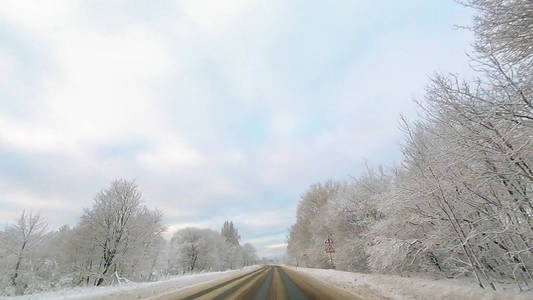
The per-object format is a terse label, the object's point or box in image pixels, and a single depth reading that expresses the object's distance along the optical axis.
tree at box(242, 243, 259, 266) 150.96
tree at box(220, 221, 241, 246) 127.78
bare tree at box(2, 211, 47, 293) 27.45
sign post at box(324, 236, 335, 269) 28.19
